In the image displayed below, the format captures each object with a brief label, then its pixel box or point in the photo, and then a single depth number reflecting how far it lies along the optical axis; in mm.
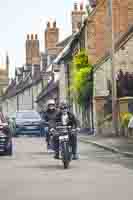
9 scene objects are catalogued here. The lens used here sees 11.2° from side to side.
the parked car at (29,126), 39062
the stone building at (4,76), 150000
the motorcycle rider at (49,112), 18720
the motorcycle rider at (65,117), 17500
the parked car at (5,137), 20953
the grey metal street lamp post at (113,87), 31719
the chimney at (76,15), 62516
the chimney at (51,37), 75494
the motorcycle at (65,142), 16647
